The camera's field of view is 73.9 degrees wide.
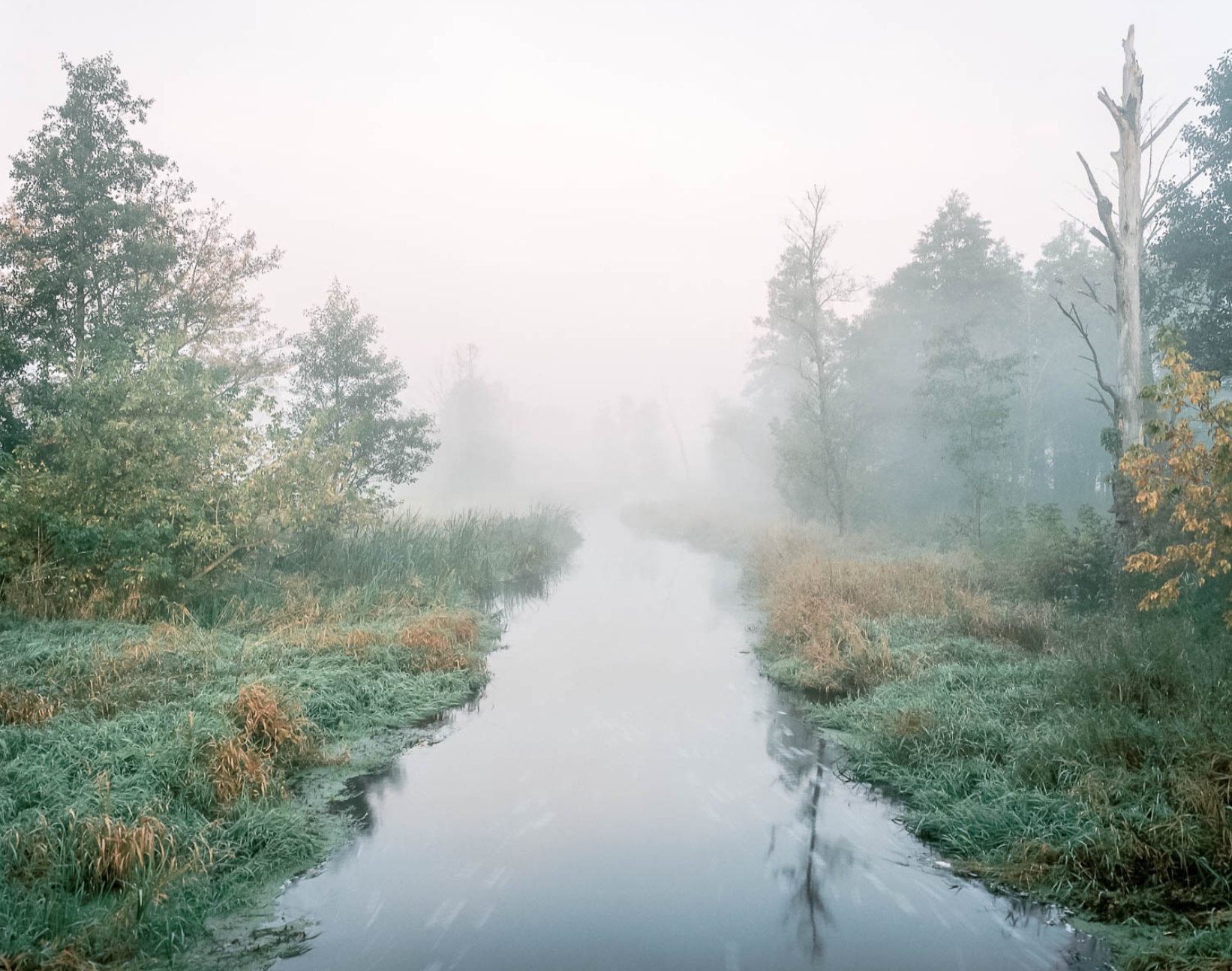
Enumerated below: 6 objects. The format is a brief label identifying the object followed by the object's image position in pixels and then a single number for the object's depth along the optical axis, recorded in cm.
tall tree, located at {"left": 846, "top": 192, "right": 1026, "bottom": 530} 3466
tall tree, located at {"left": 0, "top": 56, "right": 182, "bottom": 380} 1828
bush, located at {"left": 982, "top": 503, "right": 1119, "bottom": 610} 1360
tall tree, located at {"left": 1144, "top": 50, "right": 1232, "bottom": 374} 1844
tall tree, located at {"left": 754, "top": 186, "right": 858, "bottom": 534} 2744
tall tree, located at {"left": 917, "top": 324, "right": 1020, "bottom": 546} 2861
